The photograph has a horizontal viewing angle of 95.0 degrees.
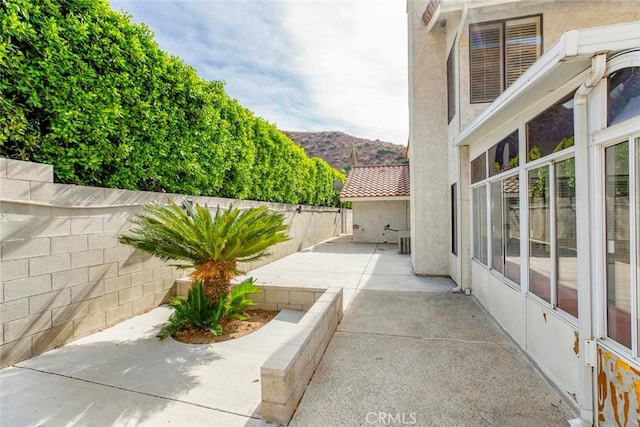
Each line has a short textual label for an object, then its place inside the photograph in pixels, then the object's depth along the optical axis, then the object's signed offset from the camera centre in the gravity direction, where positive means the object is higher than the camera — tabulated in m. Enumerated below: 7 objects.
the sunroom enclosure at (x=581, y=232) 2.29 -0.17
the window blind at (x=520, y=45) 6.11 +3.58
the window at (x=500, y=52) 6.13 +3.49
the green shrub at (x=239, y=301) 4.95 -1.45
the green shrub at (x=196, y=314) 4.55 -1.53
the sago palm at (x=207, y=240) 4.20 -0.33
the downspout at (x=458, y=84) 6.23 +2.97
